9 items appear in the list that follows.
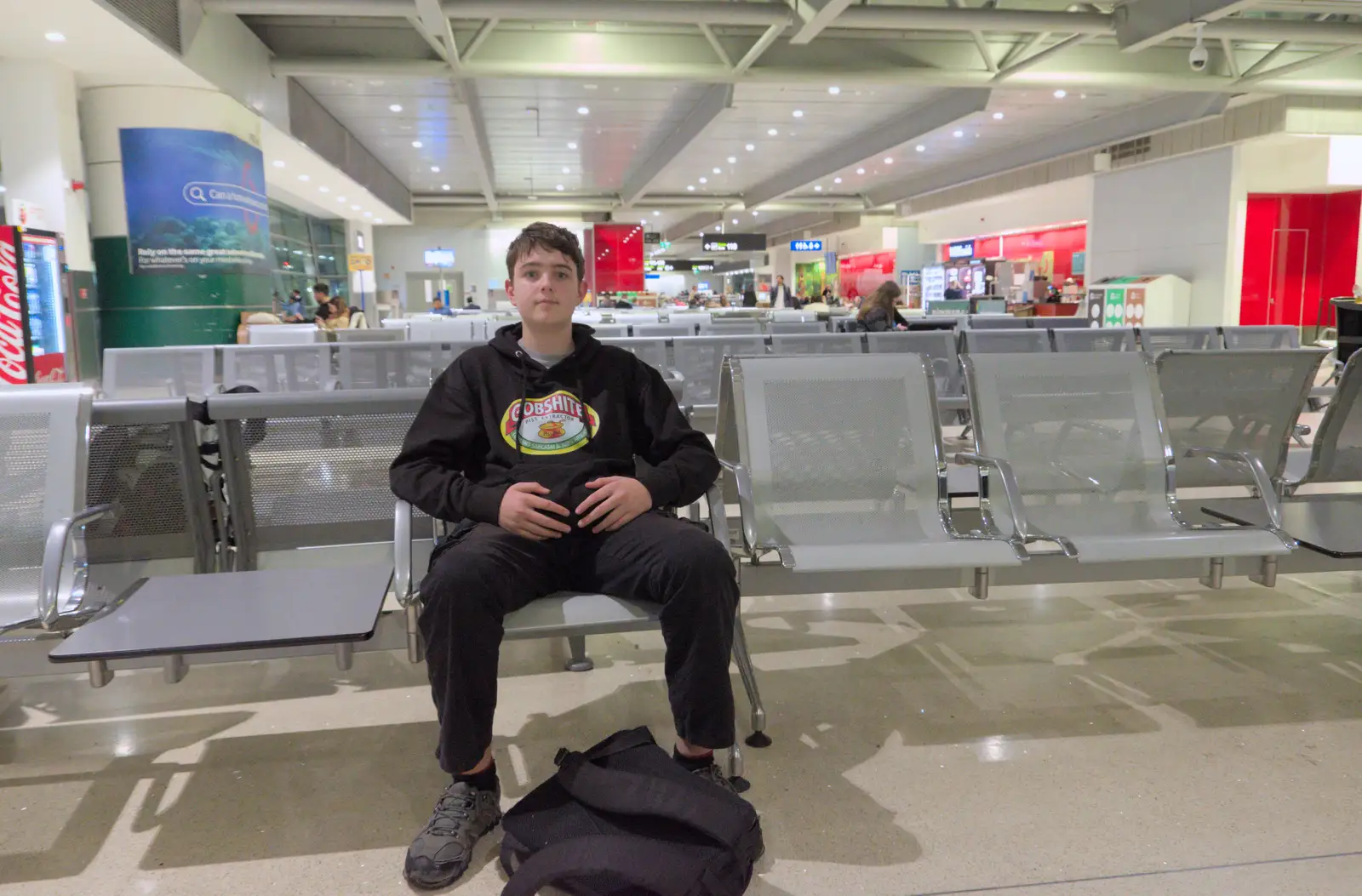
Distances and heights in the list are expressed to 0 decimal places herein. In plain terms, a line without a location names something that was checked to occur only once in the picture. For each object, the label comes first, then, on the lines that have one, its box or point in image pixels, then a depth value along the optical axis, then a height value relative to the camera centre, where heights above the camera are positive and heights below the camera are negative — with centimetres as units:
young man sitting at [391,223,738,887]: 193 -44
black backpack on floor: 168 -99
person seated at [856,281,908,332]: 803 +5
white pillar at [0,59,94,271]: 866 +178
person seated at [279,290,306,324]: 1430 +23
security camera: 969 +268
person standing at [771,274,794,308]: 2008 +48
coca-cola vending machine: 707 +15
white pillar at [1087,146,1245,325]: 1518 +156
